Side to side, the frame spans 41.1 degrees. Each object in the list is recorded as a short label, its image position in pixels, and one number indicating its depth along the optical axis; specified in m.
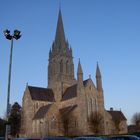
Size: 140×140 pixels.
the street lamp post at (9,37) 16.26
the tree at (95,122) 50.24
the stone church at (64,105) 51.79
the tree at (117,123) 56.27
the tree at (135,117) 75.14
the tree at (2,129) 65.31
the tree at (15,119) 62.87
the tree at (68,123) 51.57
